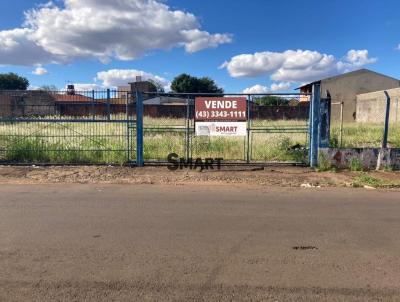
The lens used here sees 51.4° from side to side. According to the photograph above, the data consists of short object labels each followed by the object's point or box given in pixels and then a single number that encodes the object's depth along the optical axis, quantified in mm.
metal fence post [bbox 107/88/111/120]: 13059
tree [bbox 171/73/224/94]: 91312
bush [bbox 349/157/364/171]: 12521
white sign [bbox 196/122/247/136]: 12984
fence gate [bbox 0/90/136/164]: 13445
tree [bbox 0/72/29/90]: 98600
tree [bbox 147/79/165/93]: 103312
